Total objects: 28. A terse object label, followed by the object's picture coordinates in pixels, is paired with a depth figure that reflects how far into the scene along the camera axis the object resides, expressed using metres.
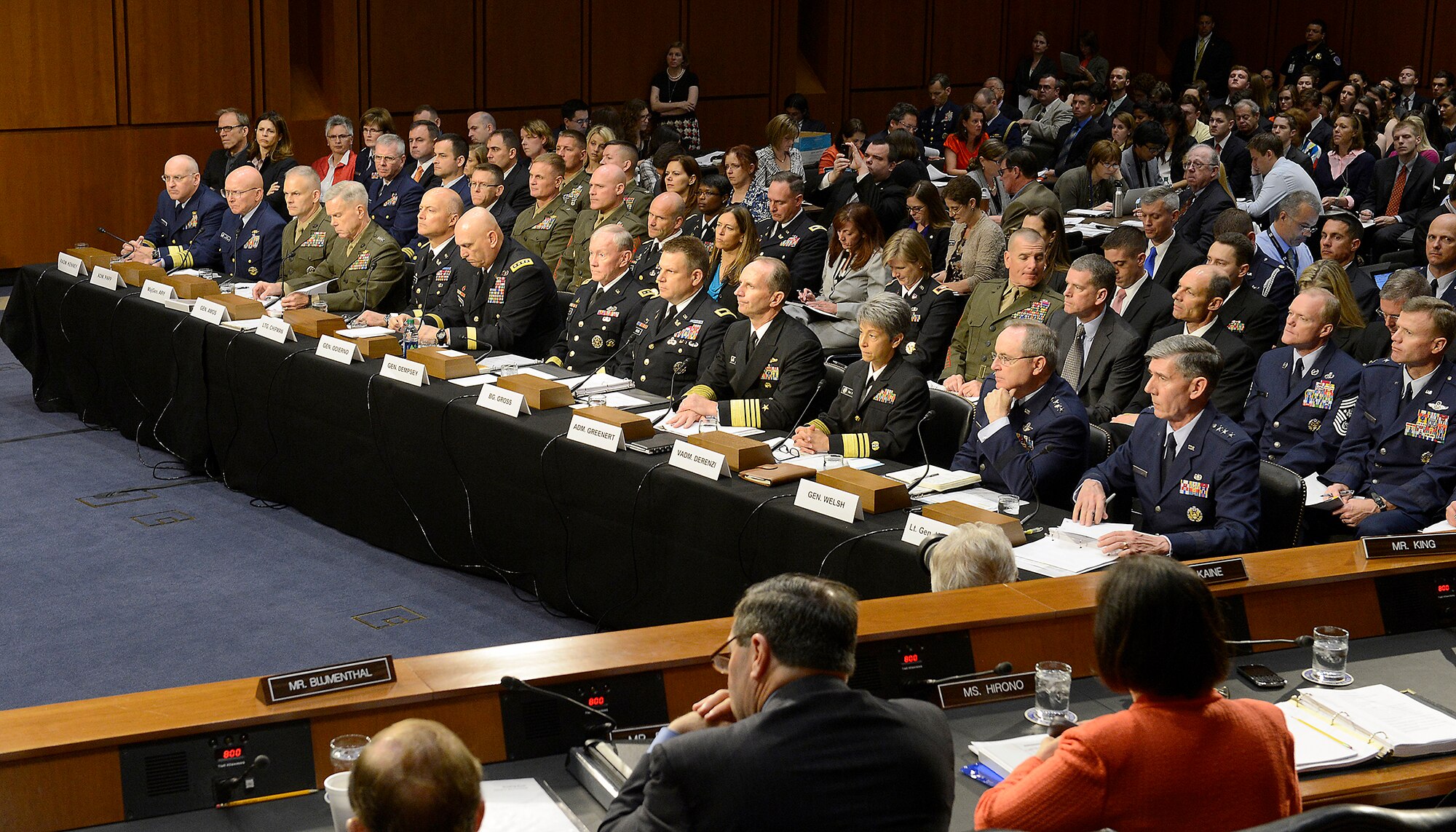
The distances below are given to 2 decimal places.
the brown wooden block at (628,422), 4.63
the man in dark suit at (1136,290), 5.96
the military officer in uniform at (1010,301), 5.96
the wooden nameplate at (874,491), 4.00
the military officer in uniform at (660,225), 6.96
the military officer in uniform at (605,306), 6.09
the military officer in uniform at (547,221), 8.05
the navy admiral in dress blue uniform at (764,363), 5.19
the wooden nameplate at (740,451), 4.34
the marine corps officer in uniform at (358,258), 6.88
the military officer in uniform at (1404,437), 4.63
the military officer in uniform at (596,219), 7.52
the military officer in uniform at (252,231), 7.38
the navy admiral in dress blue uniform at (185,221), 7.59
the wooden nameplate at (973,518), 3.69
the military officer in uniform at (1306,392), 5.04
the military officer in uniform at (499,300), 6.31
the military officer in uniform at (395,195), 8.84
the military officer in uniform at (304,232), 7.22
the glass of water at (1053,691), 2.63
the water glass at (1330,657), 2.84
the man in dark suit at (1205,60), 16.73
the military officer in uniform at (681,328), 5.64
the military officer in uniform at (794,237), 7.53
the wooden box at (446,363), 5.43
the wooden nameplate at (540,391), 5.02
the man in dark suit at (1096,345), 5.49
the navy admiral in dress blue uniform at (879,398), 4.75
